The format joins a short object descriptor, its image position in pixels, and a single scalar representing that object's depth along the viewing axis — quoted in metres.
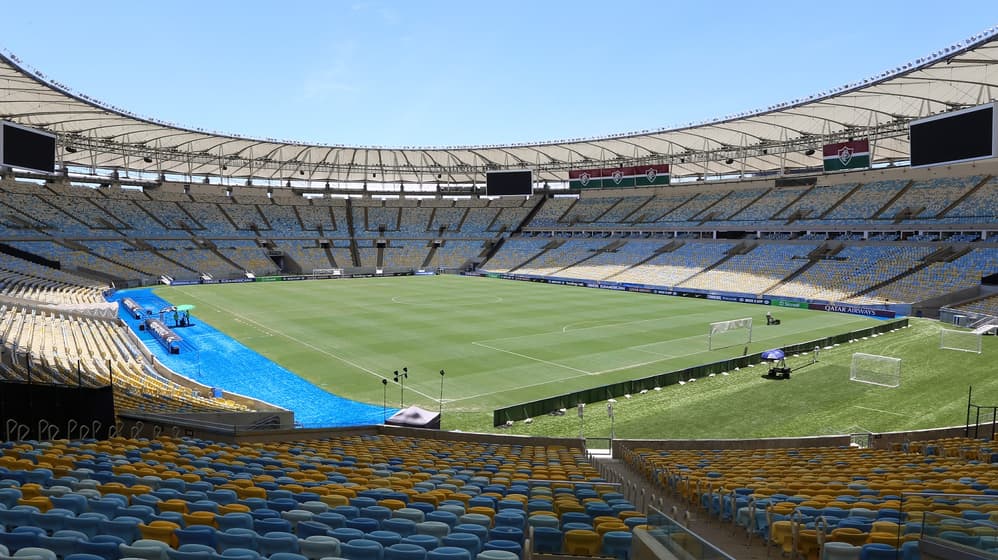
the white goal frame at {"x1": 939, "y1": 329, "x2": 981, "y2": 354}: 31.16
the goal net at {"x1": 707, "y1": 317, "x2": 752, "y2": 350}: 33.66
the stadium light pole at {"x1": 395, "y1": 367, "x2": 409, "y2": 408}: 23.58
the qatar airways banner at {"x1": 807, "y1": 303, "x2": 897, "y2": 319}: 44.96
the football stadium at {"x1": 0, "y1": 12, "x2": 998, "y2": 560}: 6.80
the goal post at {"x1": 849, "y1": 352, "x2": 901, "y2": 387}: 25.39
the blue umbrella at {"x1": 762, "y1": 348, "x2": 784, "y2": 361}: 27.86
